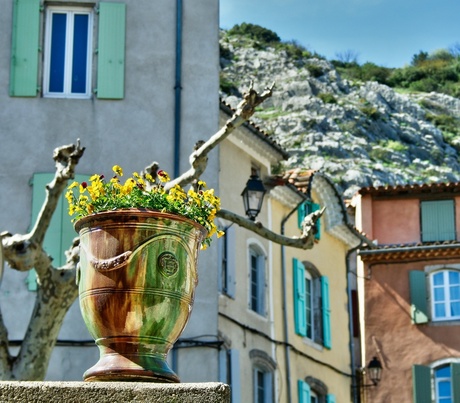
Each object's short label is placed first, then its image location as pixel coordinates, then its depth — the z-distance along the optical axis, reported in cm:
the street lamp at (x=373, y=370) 3000
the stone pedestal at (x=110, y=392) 520
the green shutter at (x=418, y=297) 3098
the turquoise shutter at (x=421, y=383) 3027
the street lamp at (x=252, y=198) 1614
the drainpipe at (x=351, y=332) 2753
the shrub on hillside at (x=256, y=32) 9438
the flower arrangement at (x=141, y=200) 656
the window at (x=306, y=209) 2589
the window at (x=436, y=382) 3011
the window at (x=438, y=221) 3247
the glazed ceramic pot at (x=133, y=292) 626
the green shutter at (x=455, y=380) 2980
